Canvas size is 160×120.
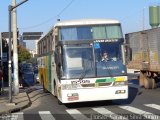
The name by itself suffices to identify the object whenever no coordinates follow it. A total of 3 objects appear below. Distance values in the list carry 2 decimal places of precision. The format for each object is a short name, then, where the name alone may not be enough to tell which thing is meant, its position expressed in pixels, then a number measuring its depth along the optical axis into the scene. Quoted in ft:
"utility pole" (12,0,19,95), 81.20
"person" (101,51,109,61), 54.34
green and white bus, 53.52
